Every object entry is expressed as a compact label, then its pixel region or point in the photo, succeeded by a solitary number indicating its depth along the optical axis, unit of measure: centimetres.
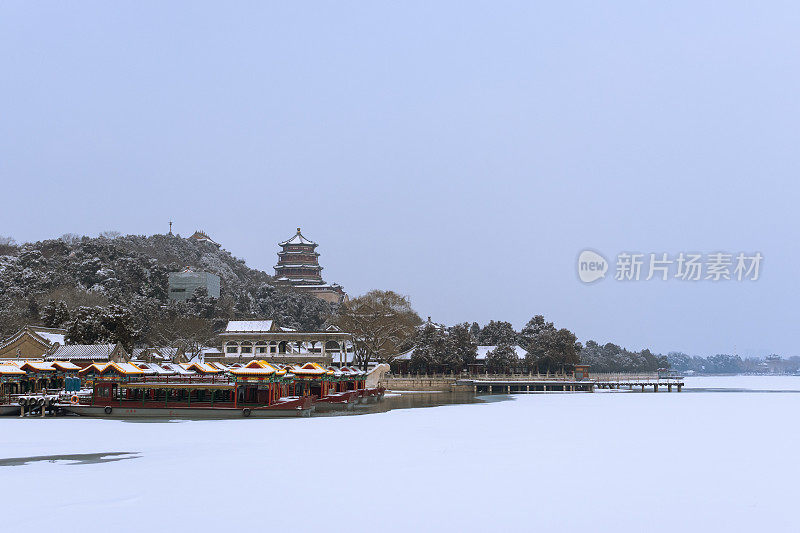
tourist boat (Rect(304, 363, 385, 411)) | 4781
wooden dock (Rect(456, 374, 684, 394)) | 8031
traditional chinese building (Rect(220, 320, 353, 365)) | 7769
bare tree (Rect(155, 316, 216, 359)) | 8238
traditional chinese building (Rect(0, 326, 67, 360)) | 5859
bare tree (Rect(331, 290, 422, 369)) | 8450
